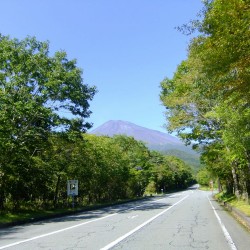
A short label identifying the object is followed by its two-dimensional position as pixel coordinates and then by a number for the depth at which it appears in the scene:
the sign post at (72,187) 29.25
